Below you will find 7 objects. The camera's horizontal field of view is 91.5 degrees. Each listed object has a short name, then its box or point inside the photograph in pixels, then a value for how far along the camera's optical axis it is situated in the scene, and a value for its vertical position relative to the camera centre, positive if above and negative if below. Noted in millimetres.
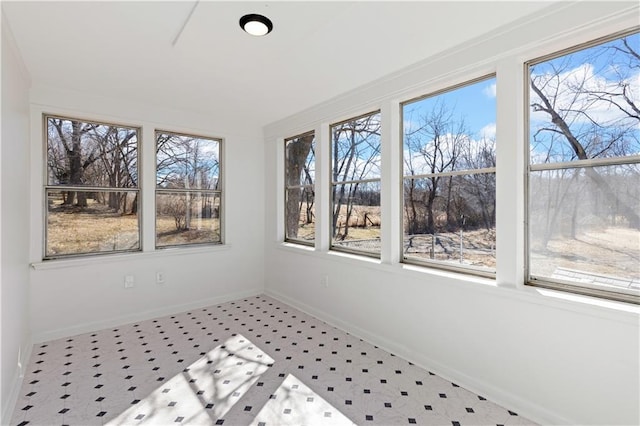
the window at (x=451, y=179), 2469 +268
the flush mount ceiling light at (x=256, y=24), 2037 +1251
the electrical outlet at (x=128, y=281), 3719 -840
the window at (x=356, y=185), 3359 +289
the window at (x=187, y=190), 4062 +282
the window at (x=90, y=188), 3359 +262
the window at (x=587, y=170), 1829 +244
